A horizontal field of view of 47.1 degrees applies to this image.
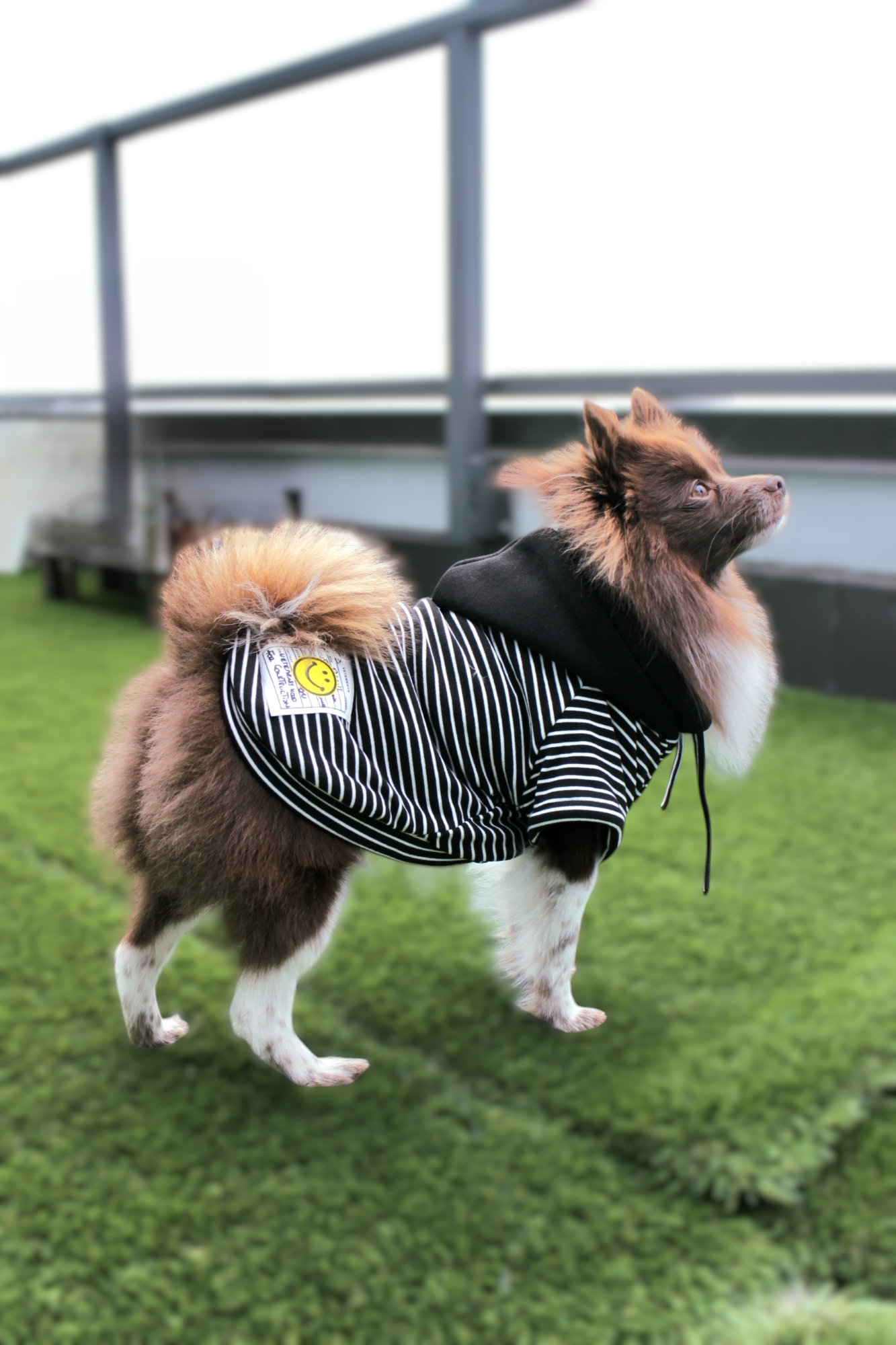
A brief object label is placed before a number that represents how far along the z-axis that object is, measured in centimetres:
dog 55
